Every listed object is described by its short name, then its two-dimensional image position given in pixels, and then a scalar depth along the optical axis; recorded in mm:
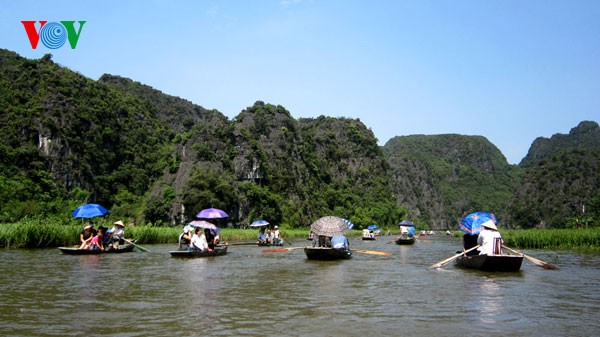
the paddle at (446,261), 14830
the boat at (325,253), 18219
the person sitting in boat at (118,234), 20688
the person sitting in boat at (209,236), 20669
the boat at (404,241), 35188
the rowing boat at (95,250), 18109
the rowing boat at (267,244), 28472
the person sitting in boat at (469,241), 15948
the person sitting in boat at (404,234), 36072
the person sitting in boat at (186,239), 19766
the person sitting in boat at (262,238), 28625
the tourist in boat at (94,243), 18953
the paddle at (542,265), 14733
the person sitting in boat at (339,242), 18891
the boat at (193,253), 18453
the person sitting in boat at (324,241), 19938
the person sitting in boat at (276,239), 28531
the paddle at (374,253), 21177
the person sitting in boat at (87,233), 19328
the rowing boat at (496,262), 13531
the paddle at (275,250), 22344
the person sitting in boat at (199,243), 18984
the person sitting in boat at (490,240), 13875
